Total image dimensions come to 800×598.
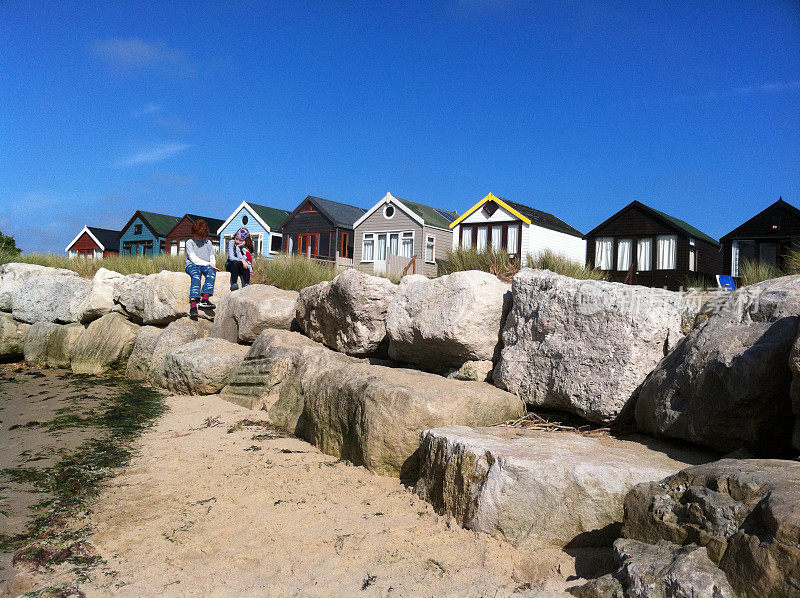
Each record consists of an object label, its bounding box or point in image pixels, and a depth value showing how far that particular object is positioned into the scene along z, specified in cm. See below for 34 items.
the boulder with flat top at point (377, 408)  454
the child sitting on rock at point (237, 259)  1090
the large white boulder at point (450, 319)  598
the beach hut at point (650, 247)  2544
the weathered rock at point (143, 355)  989
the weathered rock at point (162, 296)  1052
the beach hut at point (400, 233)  3234
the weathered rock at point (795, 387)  317
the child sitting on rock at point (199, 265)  1016
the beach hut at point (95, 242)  4809
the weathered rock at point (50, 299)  1288
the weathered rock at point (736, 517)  223
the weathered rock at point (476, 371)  593
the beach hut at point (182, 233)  4172
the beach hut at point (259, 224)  3878
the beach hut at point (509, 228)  2839
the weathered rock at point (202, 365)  816
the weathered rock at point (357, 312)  740
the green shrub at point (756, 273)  970
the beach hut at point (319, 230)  3656
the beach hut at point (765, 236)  2331
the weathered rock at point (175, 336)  955
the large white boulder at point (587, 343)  476
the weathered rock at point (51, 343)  1209
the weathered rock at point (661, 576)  234
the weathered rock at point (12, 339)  1317
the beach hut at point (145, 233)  4381
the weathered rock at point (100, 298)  1204
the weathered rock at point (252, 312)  891
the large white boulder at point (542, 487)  332
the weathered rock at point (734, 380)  369
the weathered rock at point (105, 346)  1078
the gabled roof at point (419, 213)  3238
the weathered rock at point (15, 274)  1368
